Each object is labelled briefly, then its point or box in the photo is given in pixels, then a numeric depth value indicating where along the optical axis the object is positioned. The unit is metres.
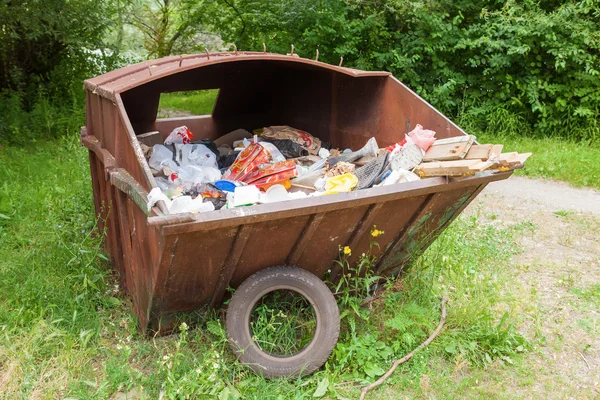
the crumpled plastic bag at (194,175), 4.01
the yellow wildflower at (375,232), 3.26
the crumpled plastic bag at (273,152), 4.38
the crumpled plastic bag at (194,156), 4.41
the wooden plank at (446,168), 3.07
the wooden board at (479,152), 3.24
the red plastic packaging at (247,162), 4.06
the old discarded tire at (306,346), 3.02
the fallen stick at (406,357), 3.09
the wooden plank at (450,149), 3.35
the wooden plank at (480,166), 3.05
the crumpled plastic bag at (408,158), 3.50
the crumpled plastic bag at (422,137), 3.66
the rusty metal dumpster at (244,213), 2.73
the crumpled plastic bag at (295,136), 4.84
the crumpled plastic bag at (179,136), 4.97
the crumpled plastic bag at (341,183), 3.47
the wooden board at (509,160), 3.15
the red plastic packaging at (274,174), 3.84
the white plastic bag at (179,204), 2.60
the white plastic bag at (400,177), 3.26
